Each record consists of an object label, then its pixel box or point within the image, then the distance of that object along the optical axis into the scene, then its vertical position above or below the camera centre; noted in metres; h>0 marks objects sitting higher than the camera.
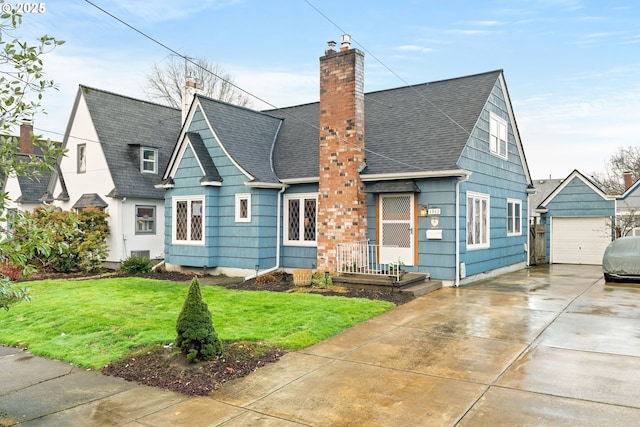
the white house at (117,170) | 17.33 +2.03
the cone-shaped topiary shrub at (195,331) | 5.61 -1.42
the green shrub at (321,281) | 11.14 -1.53
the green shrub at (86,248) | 15.69 -1.04
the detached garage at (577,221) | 18.92 +0.01
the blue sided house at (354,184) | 11.84 +1.05
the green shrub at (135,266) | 15.03 -1.58
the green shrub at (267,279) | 12.38 -1.69
